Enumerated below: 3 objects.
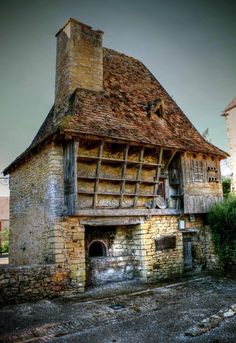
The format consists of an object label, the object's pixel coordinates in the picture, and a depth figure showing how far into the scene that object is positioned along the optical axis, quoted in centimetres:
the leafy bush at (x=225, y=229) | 1092
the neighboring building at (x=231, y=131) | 1921
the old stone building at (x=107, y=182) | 895
